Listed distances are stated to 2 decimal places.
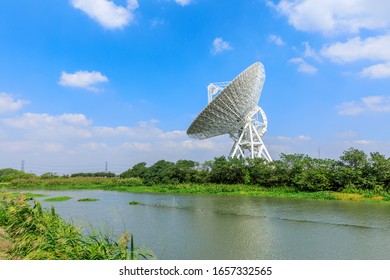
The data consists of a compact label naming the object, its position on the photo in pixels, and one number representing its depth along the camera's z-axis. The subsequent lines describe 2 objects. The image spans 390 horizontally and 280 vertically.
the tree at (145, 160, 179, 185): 36.00
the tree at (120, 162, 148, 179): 48.42
